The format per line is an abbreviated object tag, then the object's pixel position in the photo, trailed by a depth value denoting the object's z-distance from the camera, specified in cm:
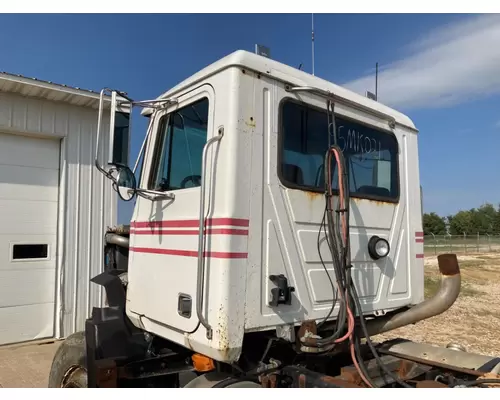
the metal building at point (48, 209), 663
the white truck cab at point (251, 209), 264
